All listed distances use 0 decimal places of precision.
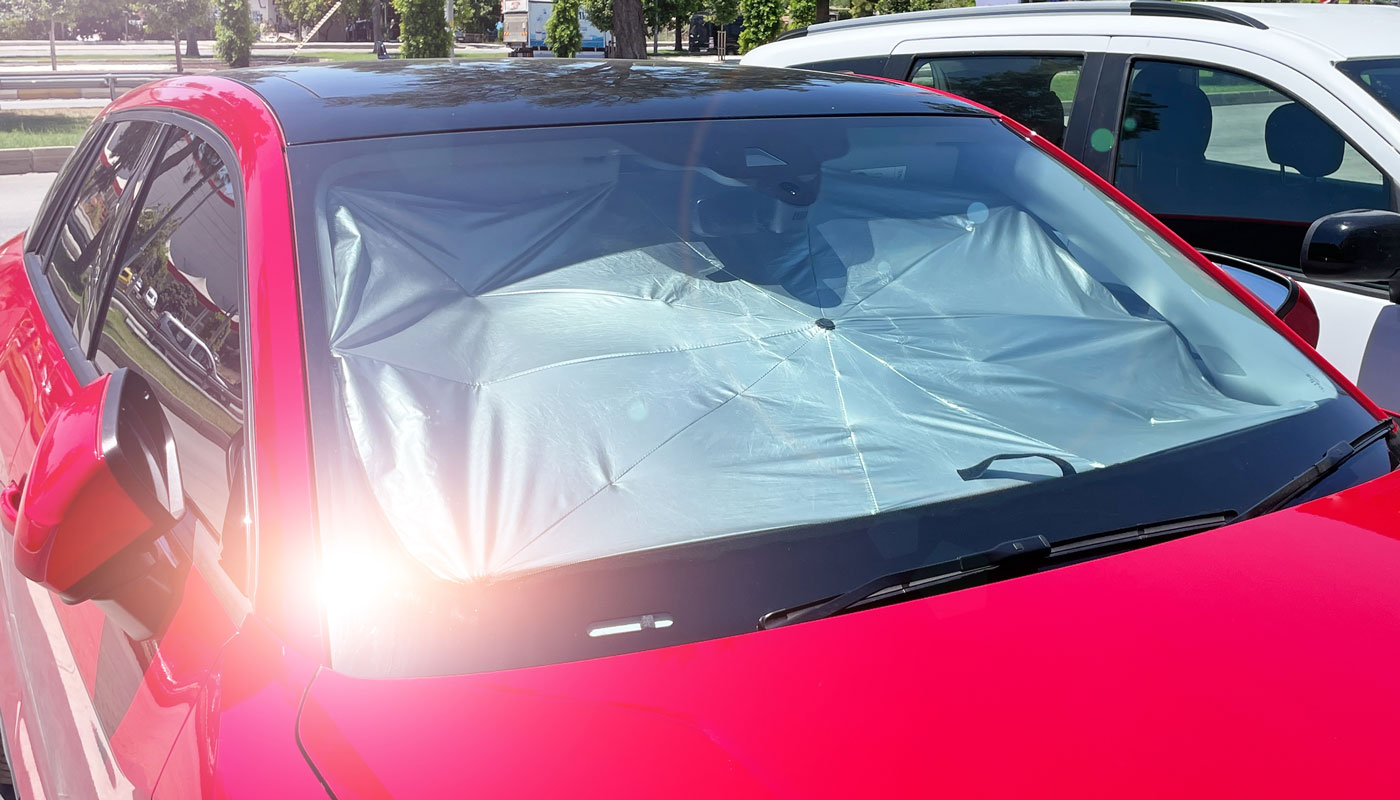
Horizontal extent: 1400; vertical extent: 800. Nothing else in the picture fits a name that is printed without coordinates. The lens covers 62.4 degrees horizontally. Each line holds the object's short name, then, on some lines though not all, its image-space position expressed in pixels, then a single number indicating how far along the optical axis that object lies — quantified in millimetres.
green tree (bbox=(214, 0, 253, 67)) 33188
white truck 43594
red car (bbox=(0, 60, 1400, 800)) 1231
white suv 3068
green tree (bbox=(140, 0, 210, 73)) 35094
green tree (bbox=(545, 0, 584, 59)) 39219
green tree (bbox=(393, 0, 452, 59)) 30812
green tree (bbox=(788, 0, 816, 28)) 32906
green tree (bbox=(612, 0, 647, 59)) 21047
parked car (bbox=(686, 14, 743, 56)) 50881
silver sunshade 1544
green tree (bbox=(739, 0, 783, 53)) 32406
